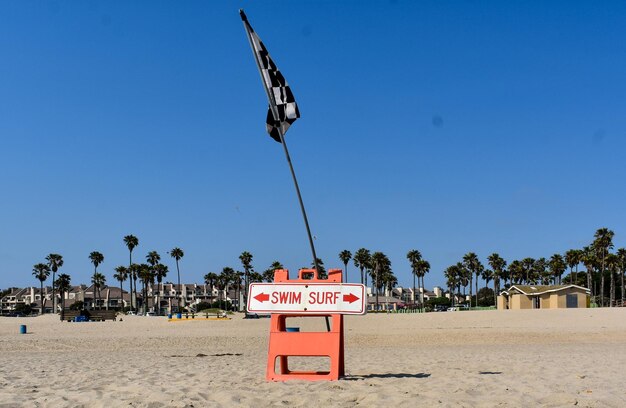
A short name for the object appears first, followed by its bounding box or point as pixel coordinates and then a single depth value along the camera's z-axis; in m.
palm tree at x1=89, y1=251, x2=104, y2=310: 153.00
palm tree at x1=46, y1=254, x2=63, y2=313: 152.60
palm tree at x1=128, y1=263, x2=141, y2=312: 140.64
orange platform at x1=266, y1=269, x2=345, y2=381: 9.75
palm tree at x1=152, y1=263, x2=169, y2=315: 142.62
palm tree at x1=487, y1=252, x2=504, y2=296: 132.75
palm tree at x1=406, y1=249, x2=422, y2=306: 138.50
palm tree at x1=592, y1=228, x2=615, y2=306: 103.94
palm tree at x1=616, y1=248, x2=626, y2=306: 121.78
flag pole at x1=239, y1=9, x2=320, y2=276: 10.55
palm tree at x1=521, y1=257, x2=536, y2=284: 130.75
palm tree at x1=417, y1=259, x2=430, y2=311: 138.25
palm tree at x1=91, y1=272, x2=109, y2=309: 157.75
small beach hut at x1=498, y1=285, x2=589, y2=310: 80.56
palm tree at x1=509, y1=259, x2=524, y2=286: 131.62
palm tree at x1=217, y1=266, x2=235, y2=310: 162.12
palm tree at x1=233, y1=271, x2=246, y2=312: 150.48
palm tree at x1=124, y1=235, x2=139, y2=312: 142.25
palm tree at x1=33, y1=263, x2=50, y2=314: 154.12
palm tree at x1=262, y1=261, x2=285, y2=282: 159.56
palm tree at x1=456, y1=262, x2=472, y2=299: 151.68
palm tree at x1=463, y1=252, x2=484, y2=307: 136.38
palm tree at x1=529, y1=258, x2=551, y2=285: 132.25
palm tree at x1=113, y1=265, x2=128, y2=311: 162.75
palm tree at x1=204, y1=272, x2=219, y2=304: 163.38
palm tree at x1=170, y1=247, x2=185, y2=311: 152.62
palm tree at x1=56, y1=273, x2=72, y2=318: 154.75
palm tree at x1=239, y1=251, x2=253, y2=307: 144.00
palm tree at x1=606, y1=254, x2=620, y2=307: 104.49
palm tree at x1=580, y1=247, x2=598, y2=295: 108.44
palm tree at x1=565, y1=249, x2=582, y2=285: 113.12
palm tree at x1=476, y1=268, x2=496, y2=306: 147.12
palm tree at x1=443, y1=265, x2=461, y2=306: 155.12
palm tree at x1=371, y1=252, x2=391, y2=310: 134.88
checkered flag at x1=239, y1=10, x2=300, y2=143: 10.97
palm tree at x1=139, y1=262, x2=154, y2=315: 138.25
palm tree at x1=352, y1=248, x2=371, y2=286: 136.12
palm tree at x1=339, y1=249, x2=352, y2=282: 141.00
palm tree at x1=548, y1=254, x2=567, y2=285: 121.25
